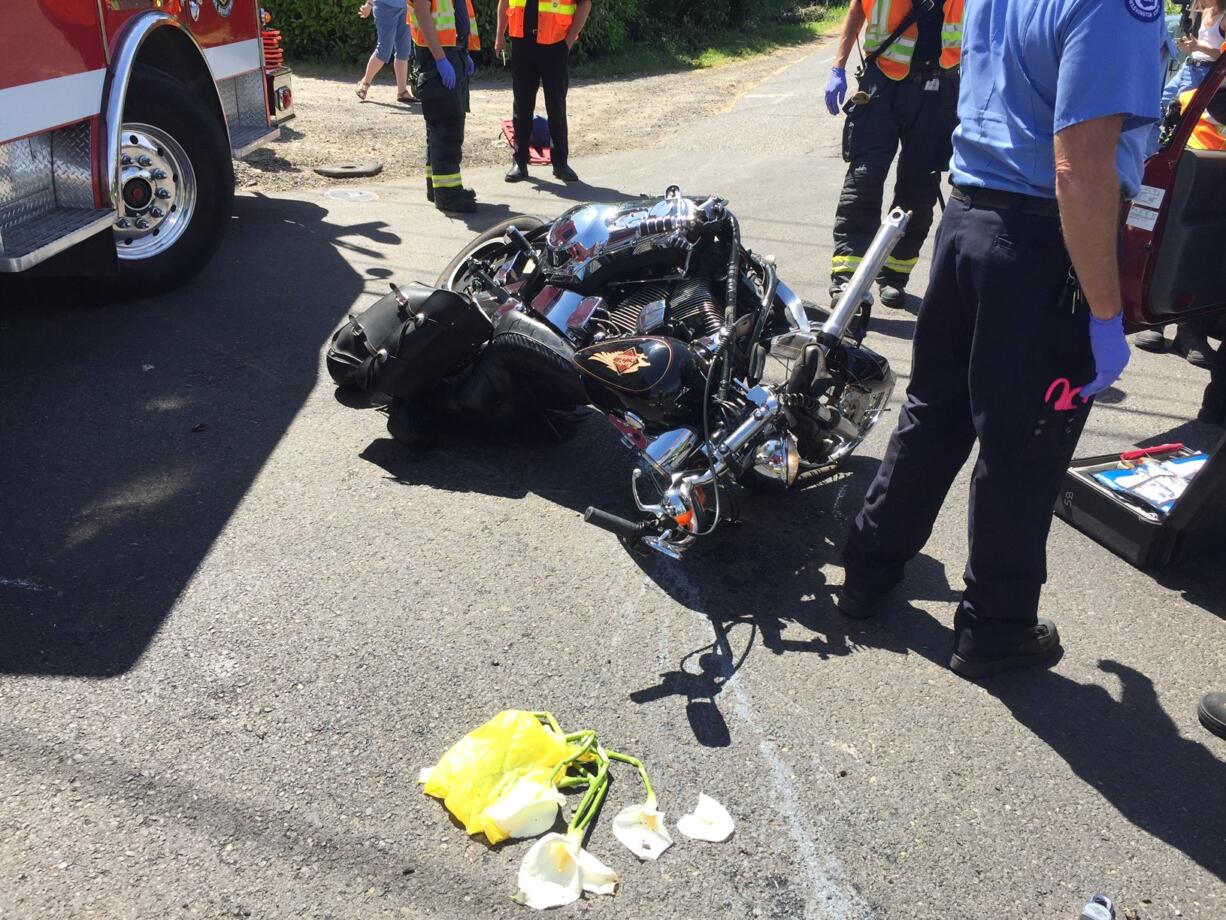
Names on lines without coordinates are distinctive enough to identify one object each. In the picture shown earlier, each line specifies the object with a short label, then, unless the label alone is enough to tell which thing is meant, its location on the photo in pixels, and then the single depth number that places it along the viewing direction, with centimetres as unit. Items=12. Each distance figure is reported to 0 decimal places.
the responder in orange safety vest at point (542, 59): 874
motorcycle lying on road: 356
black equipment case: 365
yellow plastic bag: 260
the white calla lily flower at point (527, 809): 259
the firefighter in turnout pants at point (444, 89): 767
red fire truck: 478
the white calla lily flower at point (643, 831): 257
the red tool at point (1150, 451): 423
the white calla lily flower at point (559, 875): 243
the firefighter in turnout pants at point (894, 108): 564
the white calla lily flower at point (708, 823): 263
